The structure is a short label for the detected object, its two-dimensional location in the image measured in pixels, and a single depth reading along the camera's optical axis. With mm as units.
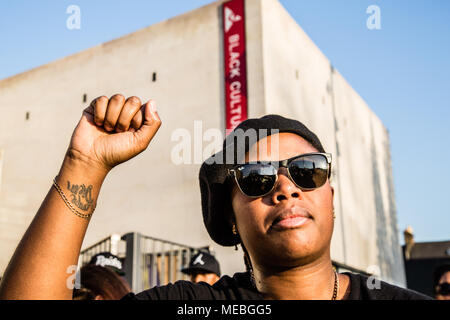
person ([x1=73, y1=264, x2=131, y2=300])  3129
